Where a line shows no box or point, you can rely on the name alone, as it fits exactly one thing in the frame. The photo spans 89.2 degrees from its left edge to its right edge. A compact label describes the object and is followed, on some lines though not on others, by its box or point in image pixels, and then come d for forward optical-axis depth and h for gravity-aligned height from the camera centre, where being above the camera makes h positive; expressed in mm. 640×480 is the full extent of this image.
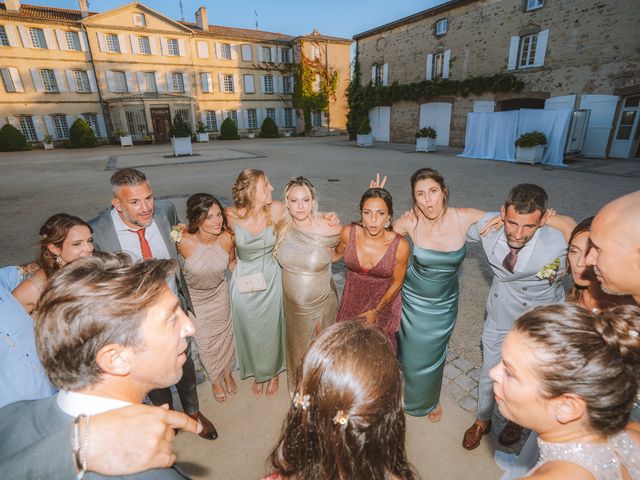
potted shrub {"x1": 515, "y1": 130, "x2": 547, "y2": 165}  16094 -1238
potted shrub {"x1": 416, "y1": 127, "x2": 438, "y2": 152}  21391 -996
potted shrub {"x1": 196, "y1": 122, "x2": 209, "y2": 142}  33281 -312
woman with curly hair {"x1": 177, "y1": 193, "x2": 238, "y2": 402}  3170 -1438
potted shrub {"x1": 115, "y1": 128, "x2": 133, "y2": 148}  29828 -511
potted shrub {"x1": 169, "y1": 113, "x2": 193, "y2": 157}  21688 -561
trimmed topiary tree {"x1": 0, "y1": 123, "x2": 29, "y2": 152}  26938 -261
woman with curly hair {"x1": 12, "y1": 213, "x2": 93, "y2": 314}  2288 -747
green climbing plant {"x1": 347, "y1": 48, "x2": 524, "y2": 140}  19844 +2252
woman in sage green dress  3291 -1483
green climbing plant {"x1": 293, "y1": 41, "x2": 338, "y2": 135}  38250 +4573
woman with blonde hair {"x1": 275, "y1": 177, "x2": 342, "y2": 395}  3211 -1276
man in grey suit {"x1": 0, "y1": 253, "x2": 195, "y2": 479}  1112 -778
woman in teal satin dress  3004 -1511
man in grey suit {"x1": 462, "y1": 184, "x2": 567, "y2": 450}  2555 -1156
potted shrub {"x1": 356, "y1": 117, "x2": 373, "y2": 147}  25859 -767
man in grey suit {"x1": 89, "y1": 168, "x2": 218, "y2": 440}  2887 -890
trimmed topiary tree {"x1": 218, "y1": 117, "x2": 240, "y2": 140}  35844 -116
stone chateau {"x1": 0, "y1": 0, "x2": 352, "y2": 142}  28750 +5943
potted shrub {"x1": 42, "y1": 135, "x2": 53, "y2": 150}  29172 -653
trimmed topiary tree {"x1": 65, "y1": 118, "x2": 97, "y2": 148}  29406 -148
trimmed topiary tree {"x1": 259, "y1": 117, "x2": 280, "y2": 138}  38188 -44
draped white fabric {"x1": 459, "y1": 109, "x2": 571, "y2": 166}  16094 -552
